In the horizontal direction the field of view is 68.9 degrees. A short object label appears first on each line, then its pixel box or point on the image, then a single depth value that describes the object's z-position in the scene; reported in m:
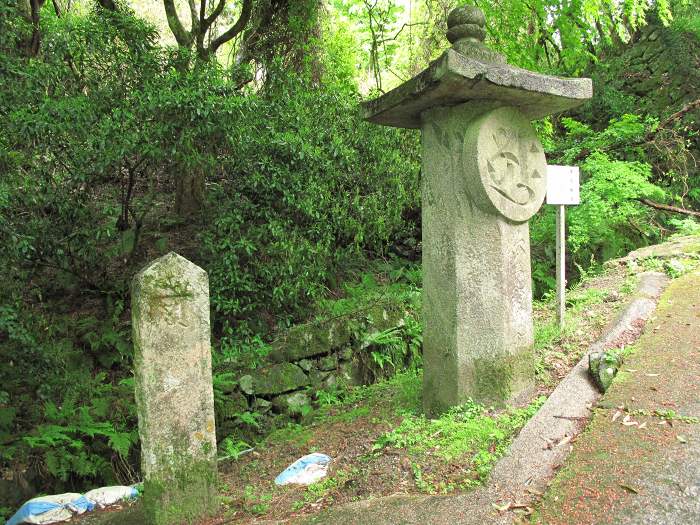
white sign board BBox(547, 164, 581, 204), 4.66
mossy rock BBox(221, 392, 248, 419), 5.54
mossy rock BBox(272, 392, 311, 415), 5.95
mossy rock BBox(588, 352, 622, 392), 3.56
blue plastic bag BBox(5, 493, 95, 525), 3.61
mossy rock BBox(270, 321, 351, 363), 6.14
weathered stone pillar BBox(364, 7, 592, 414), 3.64
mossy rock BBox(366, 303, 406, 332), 6.83
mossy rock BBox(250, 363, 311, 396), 5.87
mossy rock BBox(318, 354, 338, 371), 6.42
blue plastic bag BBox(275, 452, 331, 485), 3.68
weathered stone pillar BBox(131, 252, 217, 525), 2.98
